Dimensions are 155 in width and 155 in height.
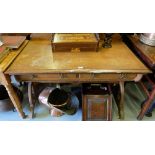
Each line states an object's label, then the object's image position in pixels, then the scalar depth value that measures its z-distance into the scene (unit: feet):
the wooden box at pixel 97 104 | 5.16
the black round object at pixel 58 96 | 5.68
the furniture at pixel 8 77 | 4.33
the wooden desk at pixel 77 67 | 4.24
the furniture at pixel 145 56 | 4.60
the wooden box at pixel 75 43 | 4.85
